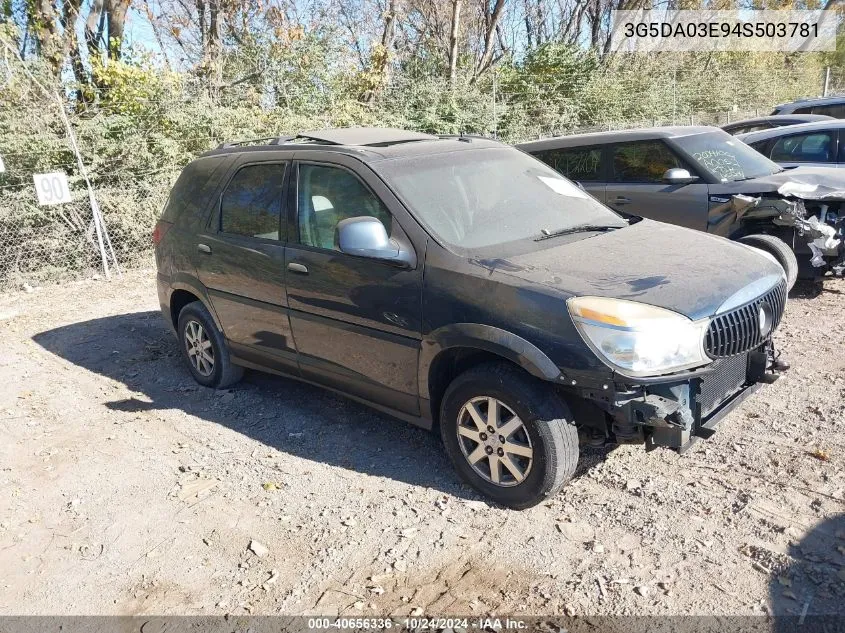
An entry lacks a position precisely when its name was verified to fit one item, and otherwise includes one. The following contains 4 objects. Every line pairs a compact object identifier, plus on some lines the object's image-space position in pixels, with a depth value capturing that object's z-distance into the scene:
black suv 3.03
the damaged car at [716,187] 6.18
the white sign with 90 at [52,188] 8.63
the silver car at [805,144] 7.77
